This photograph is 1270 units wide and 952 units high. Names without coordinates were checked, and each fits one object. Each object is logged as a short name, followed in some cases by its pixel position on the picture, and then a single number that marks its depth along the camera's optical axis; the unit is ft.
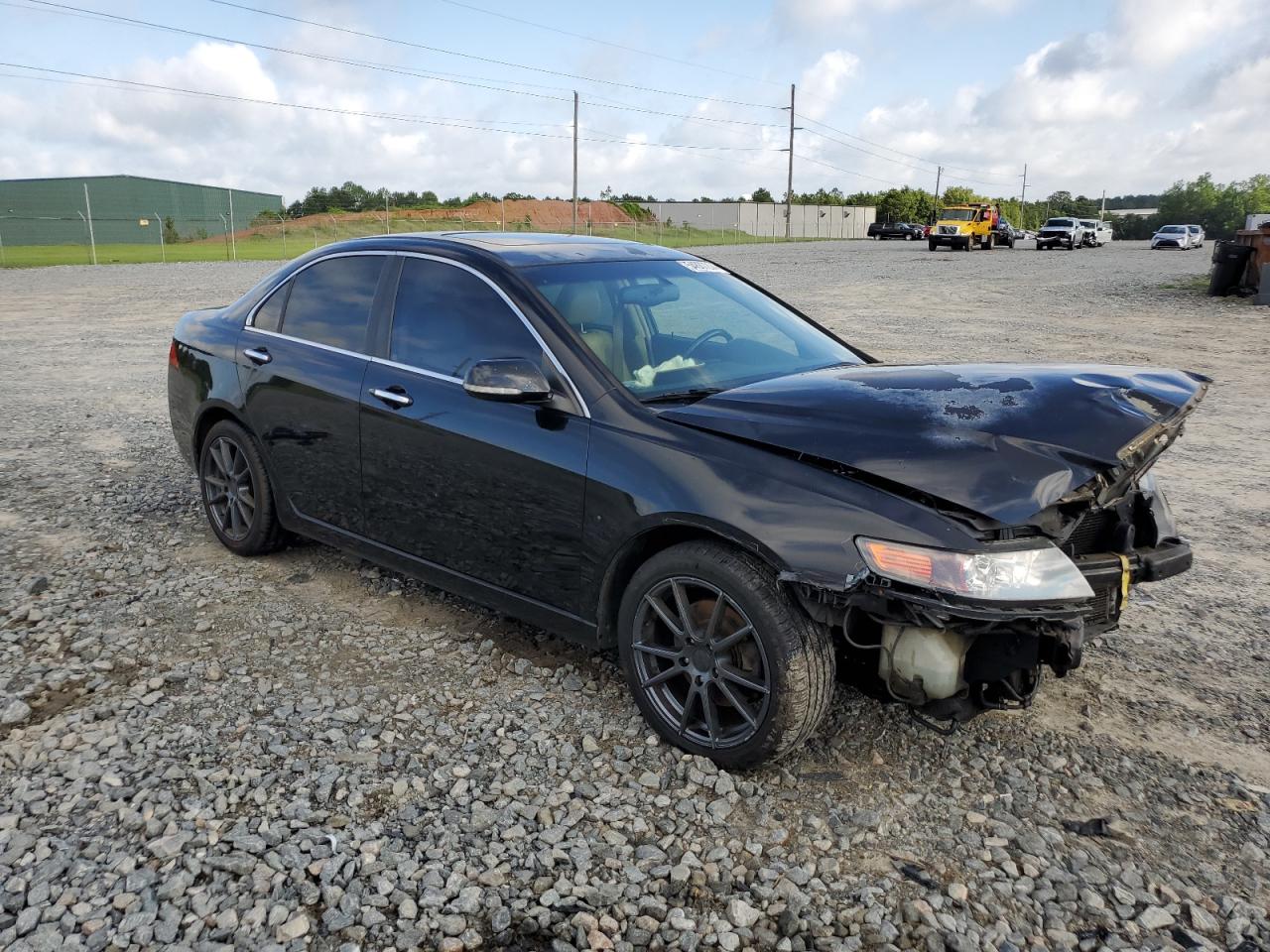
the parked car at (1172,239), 185.78
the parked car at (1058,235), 175.73
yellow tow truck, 154.20
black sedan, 9.22
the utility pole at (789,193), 241.55
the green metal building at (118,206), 154.20
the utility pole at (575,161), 178.60
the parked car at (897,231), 228.22
